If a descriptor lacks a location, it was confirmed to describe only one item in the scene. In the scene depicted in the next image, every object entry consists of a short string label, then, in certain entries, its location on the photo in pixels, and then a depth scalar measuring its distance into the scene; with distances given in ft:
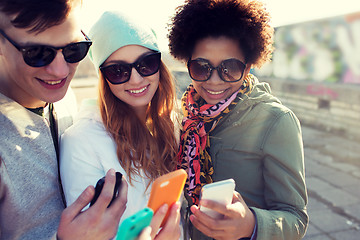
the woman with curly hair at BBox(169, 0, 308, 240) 5.10
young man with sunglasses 3.67
